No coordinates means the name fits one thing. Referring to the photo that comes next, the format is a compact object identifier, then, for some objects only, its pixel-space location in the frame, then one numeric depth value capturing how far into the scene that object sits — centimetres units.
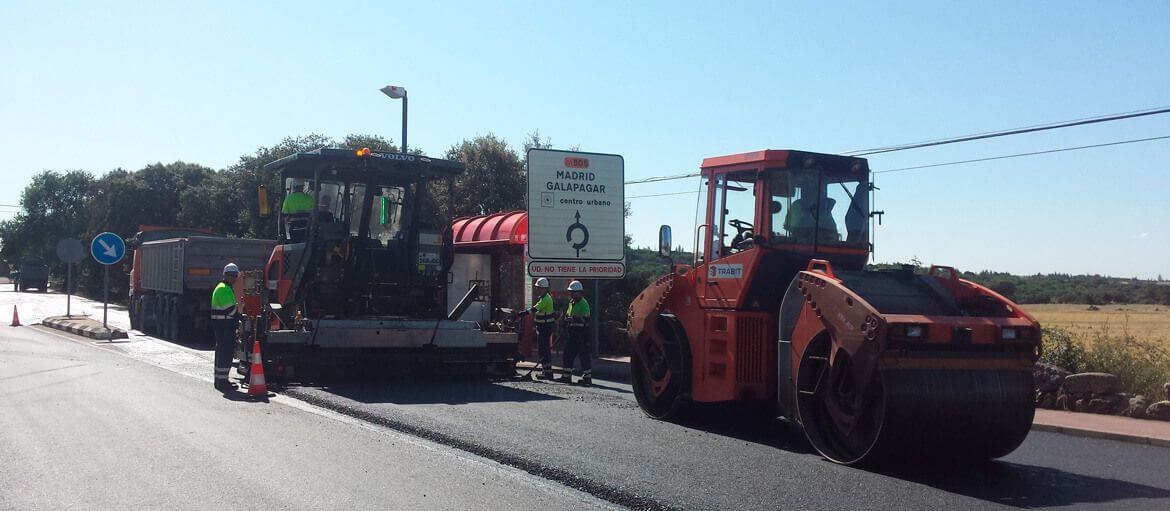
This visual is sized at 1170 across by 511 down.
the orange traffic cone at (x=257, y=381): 1161
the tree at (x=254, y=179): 3847
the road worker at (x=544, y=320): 1510
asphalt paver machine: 1267
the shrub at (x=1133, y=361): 1080
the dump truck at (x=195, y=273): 2178
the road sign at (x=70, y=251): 2508
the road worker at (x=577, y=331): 1434
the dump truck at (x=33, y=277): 6344
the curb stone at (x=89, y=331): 2211
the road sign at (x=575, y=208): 1627
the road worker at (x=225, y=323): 1255
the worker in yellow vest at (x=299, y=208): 1342
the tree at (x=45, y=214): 7944
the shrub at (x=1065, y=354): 1159
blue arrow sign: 2208
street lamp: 2194
